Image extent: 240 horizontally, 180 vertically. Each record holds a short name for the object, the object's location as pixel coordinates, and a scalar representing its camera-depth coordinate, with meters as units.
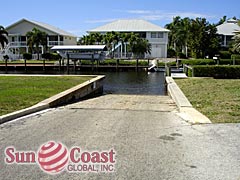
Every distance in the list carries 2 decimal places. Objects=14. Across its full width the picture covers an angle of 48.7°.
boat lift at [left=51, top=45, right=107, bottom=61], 34.89
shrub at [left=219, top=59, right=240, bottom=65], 34.76
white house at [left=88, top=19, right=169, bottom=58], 49.25
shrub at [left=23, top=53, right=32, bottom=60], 45.09
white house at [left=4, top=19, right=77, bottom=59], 50.09
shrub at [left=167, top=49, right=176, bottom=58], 51.22
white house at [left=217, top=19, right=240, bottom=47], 50.04
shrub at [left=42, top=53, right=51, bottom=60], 45.12
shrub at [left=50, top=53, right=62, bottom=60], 46.28
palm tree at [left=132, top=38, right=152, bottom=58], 44.41
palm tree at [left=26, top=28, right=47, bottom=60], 45.46
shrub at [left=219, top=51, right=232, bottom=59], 42.25
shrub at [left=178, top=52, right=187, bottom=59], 46.25
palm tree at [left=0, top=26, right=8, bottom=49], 44.82
